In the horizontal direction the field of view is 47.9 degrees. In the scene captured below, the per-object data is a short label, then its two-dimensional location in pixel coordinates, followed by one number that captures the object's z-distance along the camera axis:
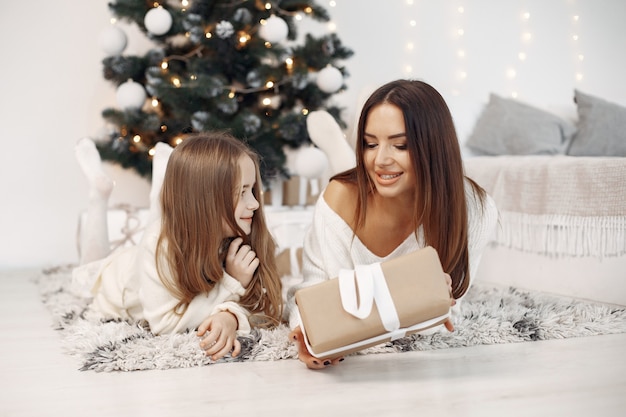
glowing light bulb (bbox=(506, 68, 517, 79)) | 3.93
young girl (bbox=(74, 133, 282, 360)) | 1.55
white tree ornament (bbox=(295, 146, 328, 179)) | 2.76
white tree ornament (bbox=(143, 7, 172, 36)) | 2.73
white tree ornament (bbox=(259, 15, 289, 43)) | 2.76
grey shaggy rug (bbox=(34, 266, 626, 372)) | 1.40
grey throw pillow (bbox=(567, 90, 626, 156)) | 2.84
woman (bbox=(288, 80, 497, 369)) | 1.39
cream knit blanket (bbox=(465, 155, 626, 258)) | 2.03
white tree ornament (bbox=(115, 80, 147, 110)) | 2.80
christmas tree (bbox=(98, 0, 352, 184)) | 2.78
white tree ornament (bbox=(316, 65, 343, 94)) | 2.88
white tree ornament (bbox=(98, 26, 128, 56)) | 2.84
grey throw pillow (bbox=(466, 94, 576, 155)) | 2.96
